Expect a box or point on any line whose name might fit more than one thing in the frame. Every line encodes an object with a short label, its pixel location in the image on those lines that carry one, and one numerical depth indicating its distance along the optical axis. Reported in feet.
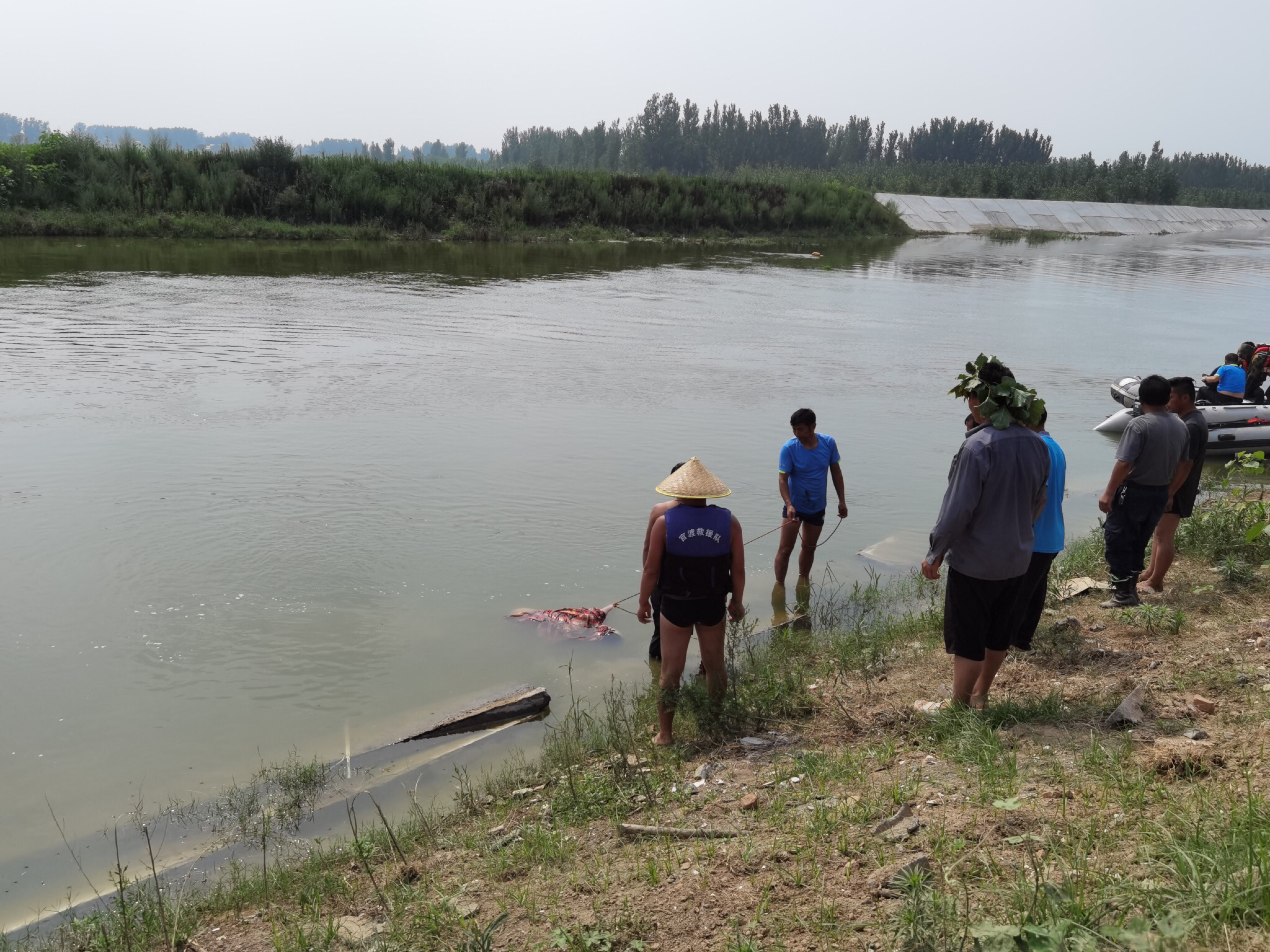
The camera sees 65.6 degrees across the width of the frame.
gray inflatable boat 43.55
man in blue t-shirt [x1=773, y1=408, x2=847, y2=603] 26.50
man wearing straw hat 17.63
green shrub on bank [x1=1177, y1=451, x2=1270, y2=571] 24.54
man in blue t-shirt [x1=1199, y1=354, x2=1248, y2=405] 44.01
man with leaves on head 16.25
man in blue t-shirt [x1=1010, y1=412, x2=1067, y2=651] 17.97
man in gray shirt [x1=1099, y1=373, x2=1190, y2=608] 22.04
